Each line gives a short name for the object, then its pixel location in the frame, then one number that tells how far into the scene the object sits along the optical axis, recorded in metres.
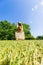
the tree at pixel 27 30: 21.88
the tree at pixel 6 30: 21.12
